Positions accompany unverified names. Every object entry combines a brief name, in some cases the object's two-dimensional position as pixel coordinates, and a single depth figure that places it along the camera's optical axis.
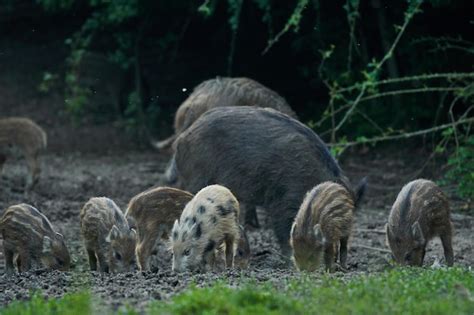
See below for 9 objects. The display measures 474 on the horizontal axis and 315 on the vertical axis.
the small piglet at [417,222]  16.92
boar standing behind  23.75
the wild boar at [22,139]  26.33
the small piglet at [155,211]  17.97
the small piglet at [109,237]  16.98
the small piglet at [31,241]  17.14
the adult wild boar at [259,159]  18.78
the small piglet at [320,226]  16.33
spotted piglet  16.36
